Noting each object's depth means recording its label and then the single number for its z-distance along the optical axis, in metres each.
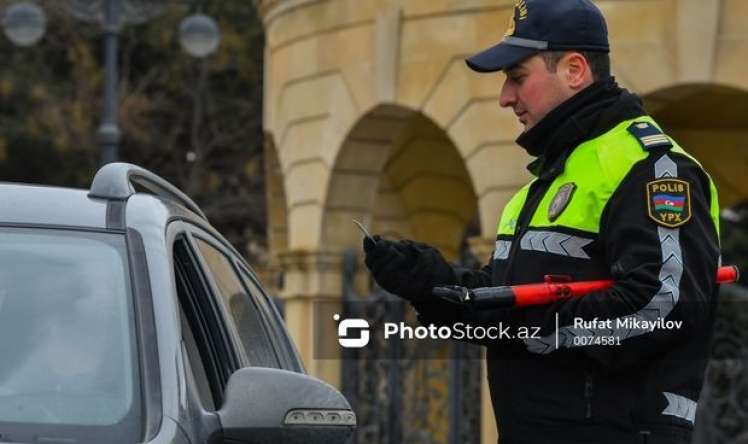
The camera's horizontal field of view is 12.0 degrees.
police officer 7.58
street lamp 33.43
